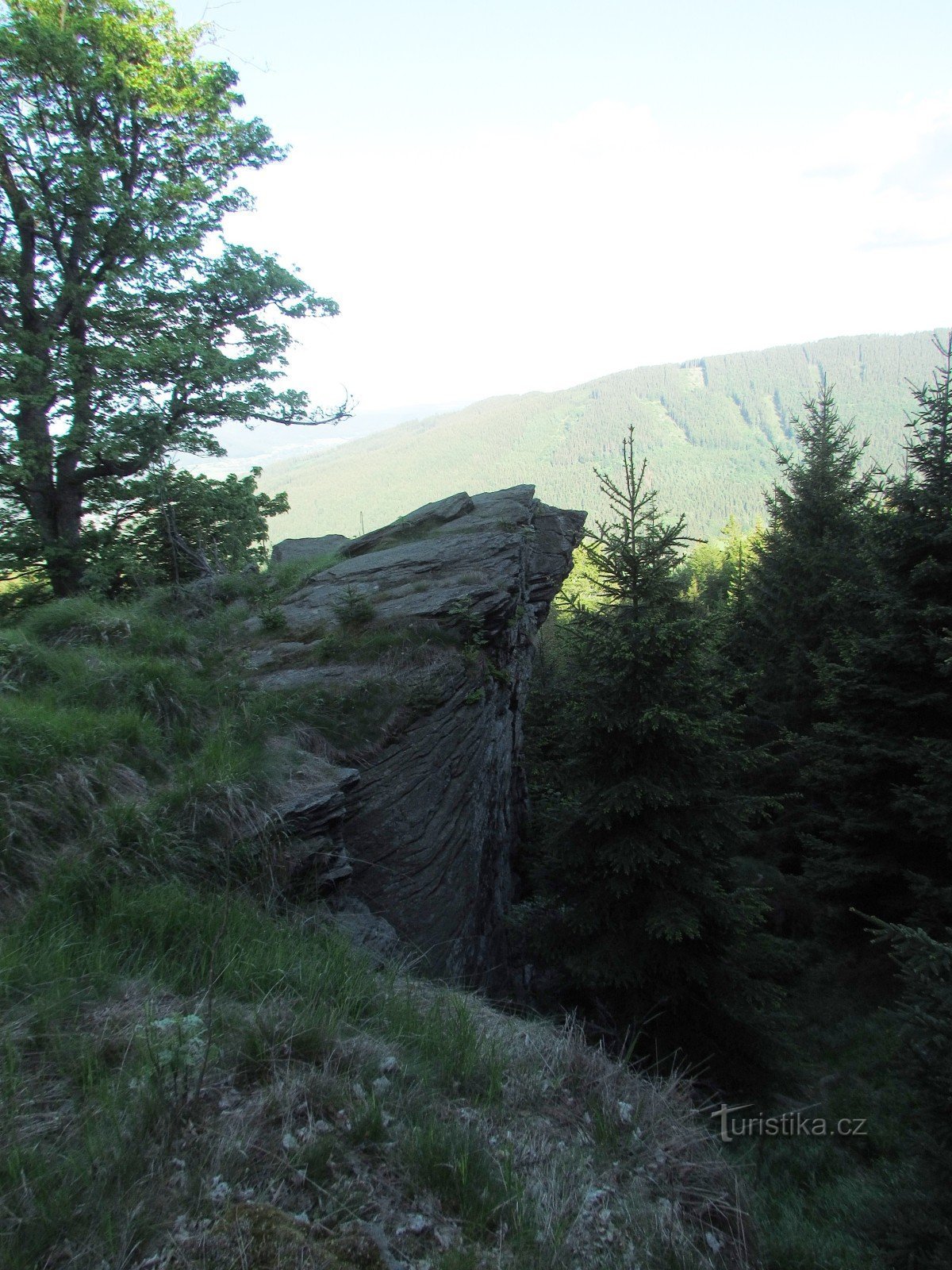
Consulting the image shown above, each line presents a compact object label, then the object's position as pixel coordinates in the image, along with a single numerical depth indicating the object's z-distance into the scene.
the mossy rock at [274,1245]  2.27
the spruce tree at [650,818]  6.86
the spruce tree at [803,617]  12.83
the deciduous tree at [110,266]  11.48
